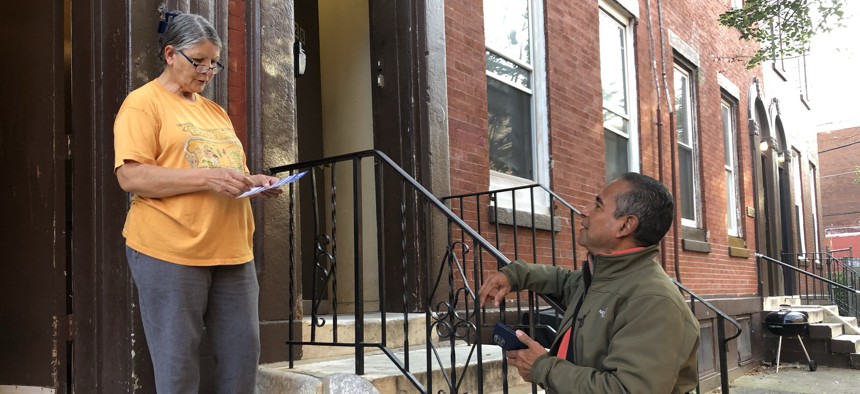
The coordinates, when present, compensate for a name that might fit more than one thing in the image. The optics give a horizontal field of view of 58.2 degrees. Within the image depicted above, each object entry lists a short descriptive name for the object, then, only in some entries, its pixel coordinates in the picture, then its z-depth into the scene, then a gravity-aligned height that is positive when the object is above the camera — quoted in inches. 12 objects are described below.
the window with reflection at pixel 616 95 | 311.9 +60.4
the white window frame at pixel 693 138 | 397.1 +51.5
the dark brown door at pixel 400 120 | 200.7 +33.7
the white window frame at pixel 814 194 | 729.6 +38.6
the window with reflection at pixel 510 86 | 244.1 +51.1
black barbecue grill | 424.1 -48.6
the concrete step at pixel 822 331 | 428.8 -53.6
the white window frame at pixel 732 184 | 454.3 +31.2
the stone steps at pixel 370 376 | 123.6 -22.7
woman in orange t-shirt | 98.5 +4.4
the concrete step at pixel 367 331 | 161.8 -18.6
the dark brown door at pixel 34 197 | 130.9 +10.6
